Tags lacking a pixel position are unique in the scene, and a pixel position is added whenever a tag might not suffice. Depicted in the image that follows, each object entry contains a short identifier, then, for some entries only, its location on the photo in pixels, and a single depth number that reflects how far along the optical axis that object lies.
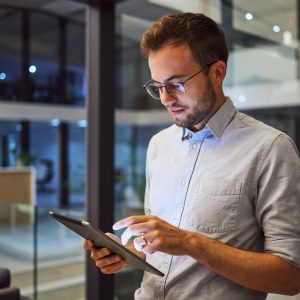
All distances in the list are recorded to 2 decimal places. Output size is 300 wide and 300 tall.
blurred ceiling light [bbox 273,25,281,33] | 3.12
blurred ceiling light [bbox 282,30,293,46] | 3.25
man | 1.12
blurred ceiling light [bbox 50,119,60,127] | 10.48
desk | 5.40
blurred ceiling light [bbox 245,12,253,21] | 3.02
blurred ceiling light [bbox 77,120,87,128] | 10.86
